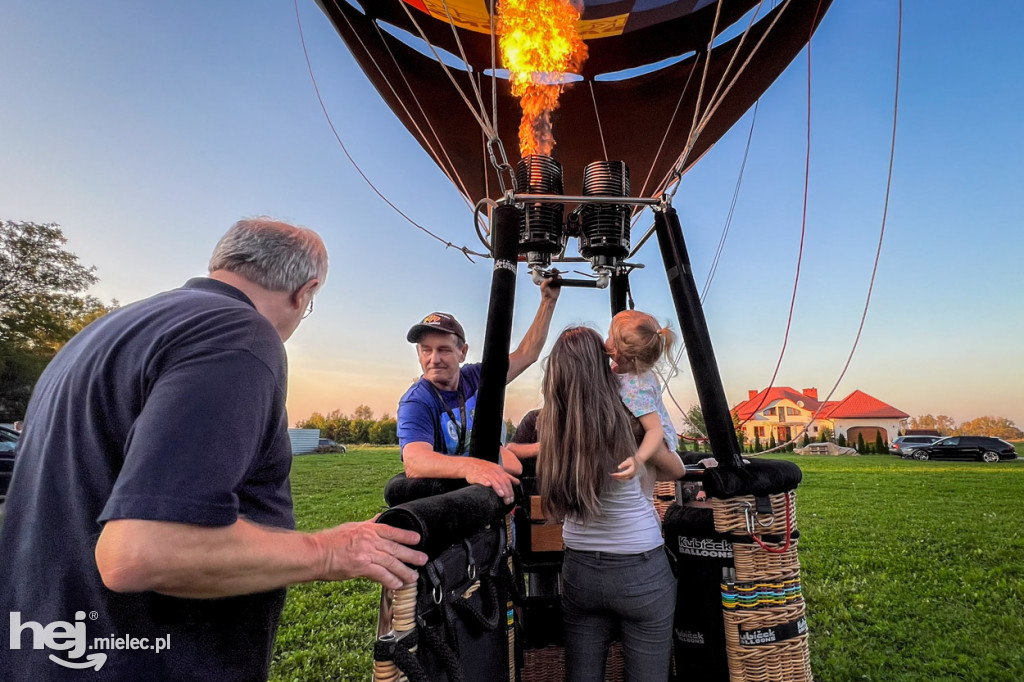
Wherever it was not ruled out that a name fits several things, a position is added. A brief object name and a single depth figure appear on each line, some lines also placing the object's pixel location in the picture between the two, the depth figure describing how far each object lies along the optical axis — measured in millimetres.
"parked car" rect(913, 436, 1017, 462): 20625
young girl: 1603
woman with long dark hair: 1496
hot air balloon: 1501
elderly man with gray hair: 688
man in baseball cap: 1942
